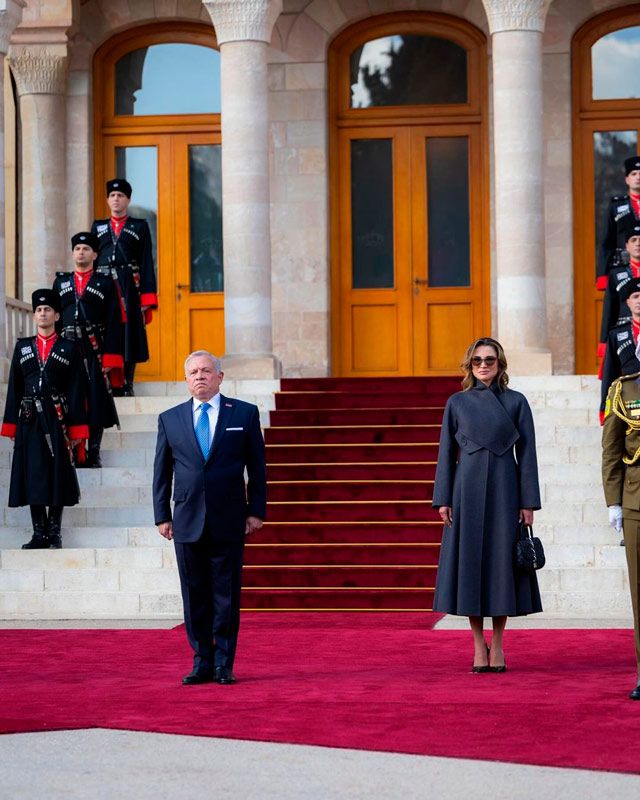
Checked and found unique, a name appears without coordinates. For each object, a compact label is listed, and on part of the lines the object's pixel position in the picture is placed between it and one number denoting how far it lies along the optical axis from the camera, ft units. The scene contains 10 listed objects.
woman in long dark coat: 30.14
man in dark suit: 29.53
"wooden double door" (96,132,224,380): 67.00
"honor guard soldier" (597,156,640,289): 51.93
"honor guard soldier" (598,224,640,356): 48.16
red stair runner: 42.34
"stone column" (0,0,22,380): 54.44
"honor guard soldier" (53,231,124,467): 49.98
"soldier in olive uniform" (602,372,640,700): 27.58
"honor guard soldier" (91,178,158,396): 54.24
